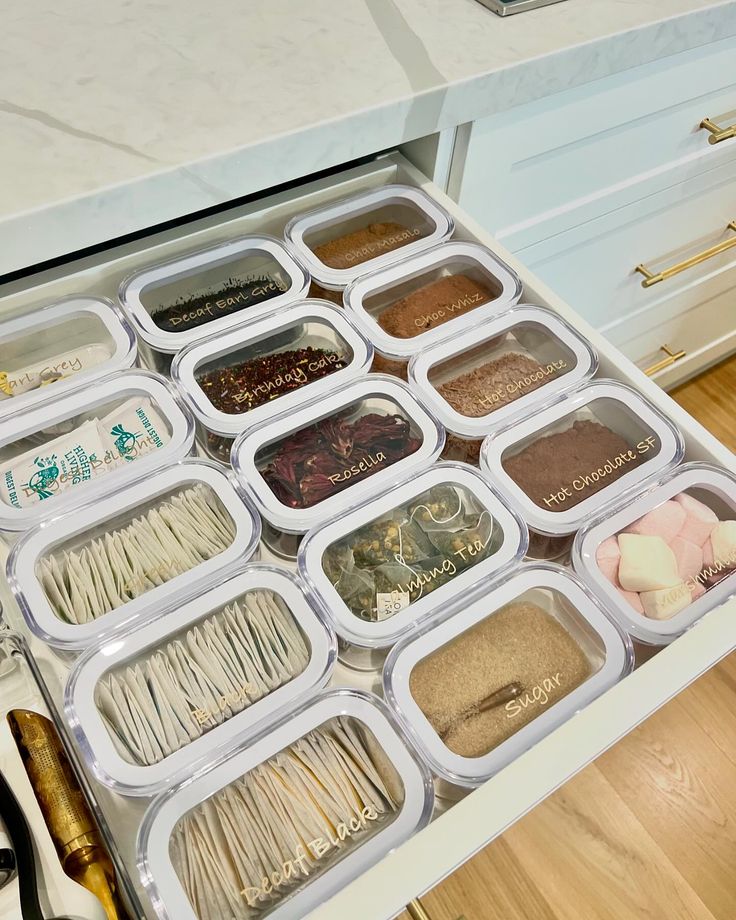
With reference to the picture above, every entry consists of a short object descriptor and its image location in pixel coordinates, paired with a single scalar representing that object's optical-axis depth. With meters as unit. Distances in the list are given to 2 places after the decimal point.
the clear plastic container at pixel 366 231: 0.77
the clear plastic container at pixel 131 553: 0.54
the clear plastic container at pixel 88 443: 0.60
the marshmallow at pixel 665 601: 0.57
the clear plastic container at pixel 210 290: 0.70
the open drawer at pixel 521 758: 0.42
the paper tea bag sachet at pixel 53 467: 0.60
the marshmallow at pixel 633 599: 0.58
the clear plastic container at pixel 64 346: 0.67
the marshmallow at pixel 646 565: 0.58
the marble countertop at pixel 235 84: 0.63
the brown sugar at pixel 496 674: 0.53
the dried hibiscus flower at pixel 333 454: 0.62
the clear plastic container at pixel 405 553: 0.56
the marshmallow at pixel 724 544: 0.60
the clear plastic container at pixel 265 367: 0.66
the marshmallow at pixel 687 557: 0.60
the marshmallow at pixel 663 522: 0.61
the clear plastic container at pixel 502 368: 0.68
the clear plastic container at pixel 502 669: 0.51
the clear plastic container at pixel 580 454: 0.62
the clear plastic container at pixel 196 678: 0.49
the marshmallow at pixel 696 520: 0.61
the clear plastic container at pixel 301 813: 0.45
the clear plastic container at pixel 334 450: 0.61
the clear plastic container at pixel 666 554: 0.57
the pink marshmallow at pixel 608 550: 0.60
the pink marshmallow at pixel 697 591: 0.59
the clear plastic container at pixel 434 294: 0.73
